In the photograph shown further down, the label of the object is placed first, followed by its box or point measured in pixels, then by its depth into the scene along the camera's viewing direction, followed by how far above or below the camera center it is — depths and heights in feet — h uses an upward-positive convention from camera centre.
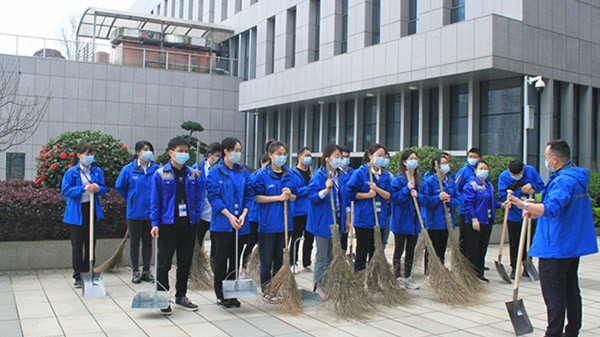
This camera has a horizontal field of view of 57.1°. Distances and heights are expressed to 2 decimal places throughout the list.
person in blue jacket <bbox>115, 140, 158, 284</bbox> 23.76 -1.09
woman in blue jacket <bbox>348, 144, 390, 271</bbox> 22.47 -0.60
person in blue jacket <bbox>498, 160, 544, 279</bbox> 25.36 -0.09
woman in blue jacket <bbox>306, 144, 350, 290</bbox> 20.89 -0.88
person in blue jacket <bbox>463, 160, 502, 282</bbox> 25.54 -1.43
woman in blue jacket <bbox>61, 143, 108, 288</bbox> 22.50 -1.07
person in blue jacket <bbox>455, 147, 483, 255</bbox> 26.58 +0.37
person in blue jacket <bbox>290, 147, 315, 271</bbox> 23.84 -1.54
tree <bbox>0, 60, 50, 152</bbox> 70.08 +10.21
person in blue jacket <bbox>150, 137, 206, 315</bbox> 18.63 -1.22
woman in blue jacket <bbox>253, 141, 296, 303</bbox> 20.13 -0.97
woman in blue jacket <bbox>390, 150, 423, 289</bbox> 23.26 -1.34
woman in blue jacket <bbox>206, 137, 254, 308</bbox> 19.25 -0.96
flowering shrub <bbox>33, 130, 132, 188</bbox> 28.60 +1.00
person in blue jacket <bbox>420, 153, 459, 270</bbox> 23.99 -0.88
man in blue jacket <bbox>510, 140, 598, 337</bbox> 15.11 -1.50
